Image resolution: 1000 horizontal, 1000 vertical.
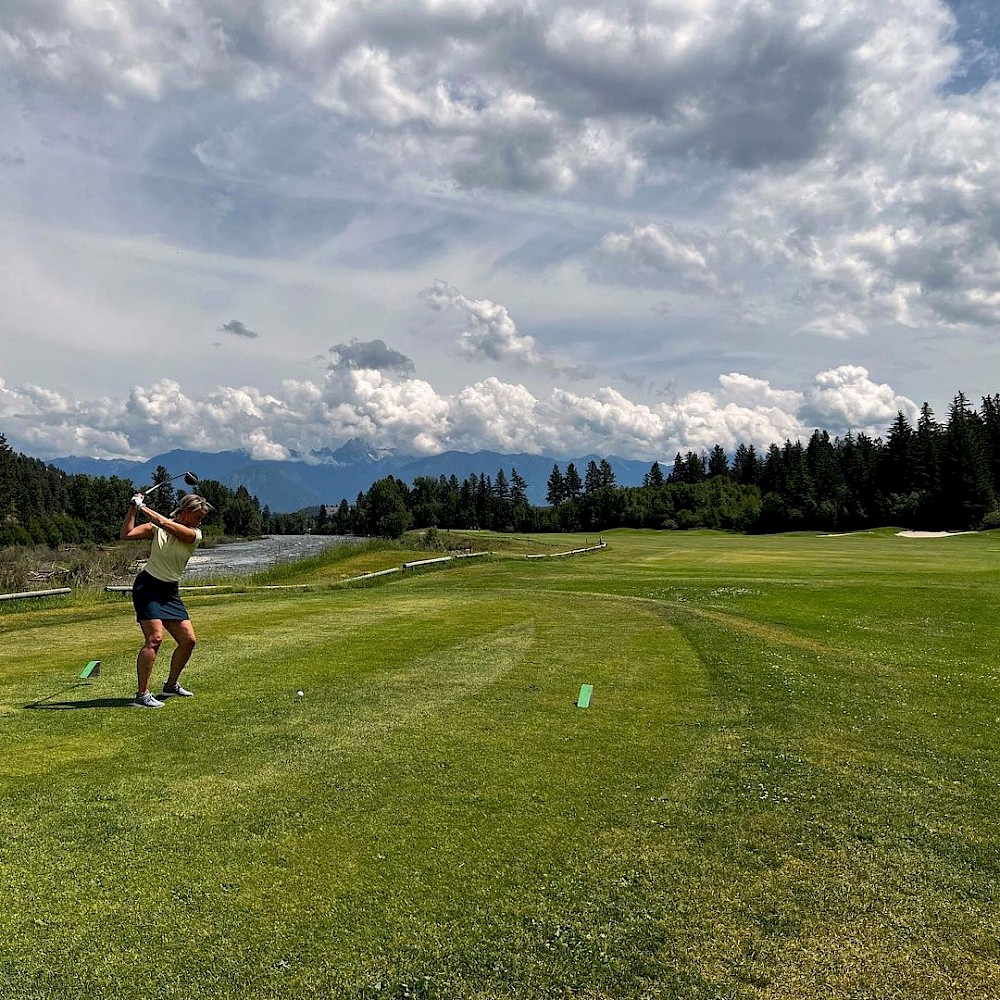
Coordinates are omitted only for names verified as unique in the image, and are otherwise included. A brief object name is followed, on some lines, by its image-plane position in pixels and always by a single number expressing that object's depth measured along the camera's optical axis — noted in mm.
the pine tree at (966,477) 77000
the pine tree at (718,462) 158625
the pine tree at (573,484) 174375
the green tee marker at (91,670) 10445
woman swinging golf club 9234
